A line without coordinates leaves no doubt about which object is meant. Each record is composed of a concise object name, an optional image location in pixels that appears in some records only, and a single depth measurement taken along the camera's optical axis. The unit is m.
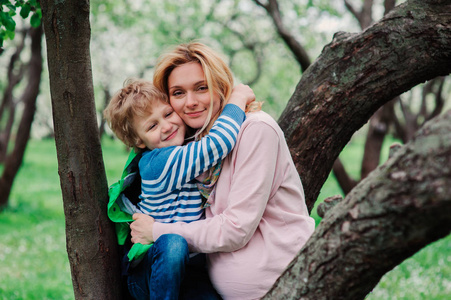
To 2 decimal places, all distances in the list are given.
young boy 2.29
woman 2.26
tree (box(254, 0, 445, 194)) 6.63
